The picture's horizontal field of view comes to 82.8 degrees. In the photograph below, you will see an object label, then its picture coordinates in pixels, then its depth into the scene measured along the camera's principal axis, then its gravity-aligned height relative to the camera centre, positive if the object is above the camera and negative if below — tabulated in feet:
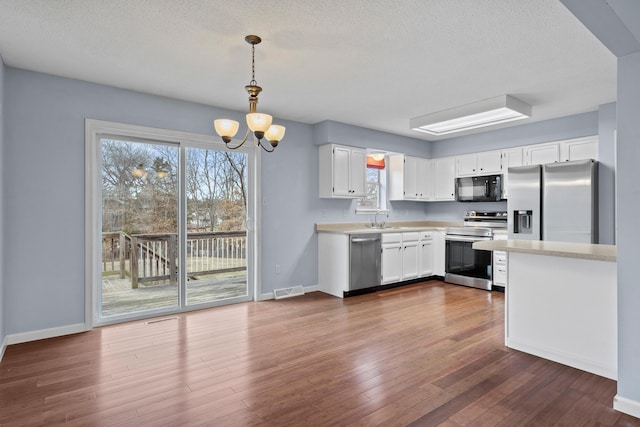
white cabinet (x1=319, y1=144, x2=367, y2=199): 17.15 +1.93
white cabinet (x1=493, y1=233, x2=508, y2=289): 16.97 -2.59
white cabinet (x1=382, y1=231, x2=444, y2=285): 17.83 -2.29
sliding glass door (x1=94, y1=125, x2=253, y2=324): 12.68 -0.63
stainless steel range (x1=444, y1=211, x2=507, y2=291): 17.71 -2.07
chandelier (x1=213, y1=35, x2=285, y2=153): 8.70 +2.16
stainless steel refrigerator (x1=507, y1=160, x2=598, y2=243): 14.06 +0.40
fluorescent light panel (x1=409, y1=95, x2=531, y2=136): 13.48 +3.86
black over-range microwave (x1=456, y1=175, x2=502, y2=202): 18.29 +1.20
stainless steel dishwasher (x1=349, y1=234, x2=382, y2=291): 16.37 -2.31
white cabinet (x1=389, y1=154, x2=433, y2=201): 20.53 +1.91
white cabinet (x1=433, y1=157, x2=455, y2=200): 20.56 +1.91
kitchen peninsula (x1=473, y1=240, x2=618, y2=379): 8.50 -2.32
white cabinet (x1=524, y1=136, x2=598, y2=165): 15.29 +2.69
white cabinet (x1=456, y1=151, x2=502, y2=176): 18.42 +2.52
